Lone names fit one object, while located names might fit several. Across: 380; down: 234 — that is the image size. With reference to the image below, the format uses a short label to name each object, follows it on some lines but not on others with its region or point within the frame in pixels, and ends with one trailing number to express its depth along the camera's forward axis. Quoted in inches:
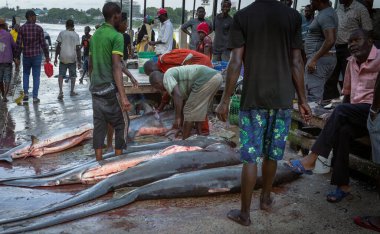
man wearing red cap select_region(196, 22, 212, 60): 386.3
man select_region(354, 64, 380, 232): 138.8
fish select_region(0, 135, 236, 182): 218.8
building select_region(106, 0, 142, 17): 931.3
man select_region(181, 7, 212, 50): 430.9
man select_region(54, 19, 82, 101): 440.5
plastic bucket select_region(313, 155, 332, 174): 191.8
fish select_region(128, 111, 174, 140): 279.0
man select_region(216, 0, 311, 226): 129.0
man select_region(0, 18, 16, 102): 399.2
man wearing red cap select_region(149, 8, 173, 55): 415.8
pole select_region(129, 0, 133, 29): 824.1
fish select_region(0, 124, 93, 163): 235.6
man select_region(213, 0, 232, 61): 390.3
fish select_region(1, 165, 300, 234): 160.7
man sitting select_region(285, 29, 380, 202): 157.0
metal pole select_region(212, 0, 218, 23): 593.5
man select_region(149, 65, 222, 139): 245.8
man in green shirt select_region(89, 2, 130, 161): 195.9
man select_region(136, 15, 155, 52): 578.6
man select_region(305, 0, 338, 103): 219.0
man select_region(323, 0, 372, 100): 246.8
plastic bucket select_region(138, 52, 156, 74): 420.6
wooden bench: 169.8
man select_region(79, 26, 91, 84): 588.6
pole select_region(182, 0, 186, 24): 649.2
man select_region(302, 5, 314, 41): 348.7
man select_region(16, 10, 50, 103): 395.2
